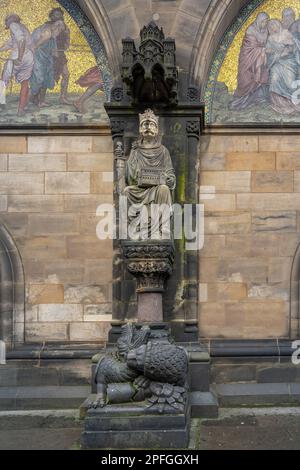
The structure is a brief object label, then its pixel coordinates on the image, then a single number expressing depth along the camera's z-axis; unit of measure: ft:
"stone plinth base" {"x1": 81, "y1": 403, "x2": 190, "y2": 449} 16.70
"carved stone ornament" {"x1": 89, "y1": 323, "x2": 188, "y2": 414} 17.43
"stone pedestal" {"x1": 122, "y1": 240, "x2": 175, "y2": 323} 20.58
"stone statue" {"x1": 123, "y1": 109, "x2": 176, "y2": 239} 20.92
